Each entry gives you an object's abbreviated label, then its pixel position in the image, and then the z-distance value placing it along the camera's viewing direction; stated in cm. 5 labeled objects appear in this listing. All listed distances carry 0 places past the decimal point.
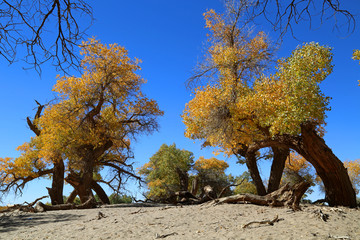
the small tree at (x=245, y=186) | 2778
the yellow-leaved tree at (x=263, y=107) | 1125
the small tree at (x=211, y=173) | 2467
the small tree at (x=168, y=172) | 2377
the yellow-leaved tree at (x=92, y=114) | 1683
